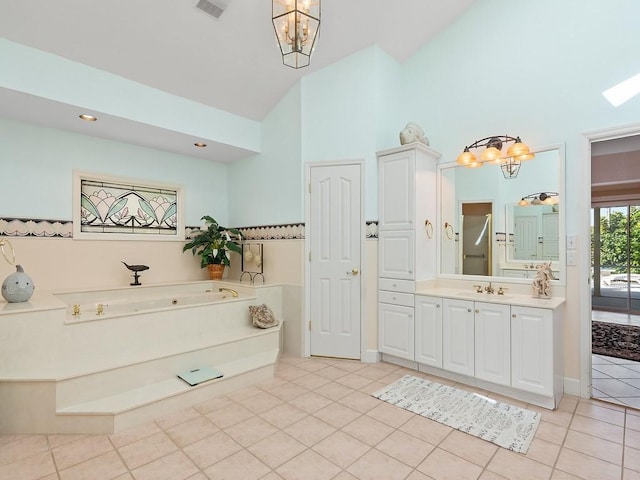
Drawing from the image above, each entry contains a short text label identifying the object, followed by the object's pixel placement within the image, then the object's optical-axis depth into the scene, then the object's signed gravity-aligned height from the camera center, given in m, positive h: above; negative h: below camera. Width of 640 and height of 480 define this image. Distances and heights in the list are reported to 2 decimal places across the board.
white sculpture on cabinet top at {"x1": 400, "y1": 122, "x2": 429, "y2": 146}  3.44 +1.10
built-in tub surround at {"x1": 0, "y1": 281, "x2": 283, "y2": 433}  2.24 -0.90
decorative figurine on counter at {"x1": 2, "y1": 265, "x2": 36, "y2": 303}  2.57 -0.35
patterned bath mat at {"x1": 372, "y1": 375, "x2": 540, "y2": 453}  2.24 -1.27
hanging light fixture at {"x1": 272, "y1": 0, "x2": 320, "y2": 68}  2.11 +1.36
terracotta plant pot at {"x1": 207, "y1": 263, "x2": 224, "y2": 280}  4.66 -0.38
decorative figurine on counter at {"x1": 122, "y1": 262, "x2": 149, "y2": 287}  3.96 -0.32
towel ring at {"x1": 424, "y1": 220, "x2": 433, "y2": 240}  3.56 +0.15
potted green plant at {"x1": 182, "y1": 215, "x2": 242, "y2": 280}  4.47 -0.03
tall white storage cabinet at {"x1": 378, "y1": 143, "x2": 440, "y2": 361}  3.40 +0.06
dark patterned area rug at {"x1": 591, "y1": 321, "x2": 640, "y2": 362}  3.86 -1.24
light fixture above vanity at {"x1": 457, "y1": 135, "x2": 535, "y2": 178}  3.10 +0.83
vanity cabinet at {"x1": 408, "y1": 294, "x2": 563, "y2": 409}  2.59 -0.87
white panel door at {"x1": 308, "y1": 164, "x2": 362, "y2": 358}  3.72 -0.18
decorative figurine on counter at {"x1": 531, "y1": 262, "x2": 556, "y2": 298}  2.92 -0.34
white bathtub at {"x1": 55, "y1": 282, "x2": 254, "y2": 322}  3.39 -0.61
